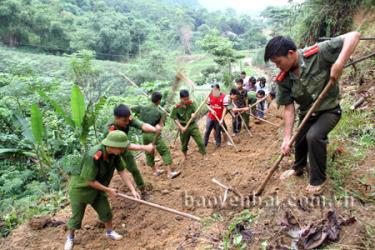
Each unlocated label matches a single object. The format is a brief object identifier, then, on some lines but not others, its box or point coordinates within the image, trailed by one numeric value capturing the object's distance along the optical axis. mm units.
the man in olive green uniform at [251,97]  8734
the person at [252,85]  10028
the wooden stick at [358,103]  5364
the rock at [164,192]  5487
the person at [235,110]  8008
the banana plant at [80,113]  5879
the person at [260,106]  9047
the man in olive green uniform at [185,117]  6328
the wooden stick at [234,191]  4203
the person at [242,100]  8422
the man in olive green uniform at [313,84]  3039
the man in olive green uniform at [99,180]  3945
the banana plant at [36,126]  5813
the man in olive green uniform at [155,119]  5859
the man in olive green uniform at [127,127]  4777
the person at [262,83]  10294
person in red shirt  7371
